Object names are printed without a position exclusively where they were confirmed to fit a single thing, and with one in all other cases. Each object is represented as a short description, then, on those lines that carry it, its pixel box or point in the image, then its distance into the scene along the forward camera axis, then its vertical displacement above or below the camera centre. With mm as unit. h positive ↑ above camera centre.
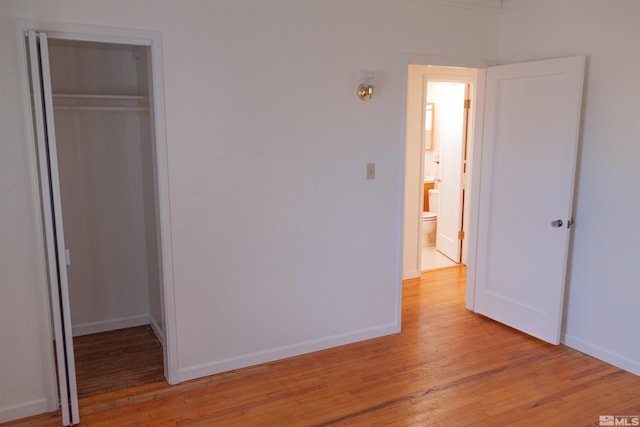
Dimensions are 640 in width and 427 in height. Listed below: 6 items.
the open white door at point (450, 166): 5633 -159
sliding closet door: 2348 -364
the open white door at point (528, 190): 3375 -288
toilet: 6440 -1021
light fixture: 3352 +457
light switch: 3527 -136
